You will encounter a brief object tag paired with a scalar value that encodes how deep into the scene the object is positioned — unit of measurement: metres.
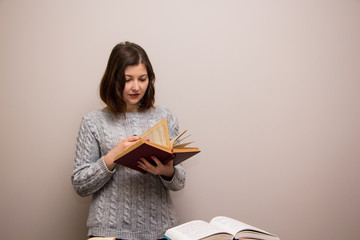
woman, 1.38
